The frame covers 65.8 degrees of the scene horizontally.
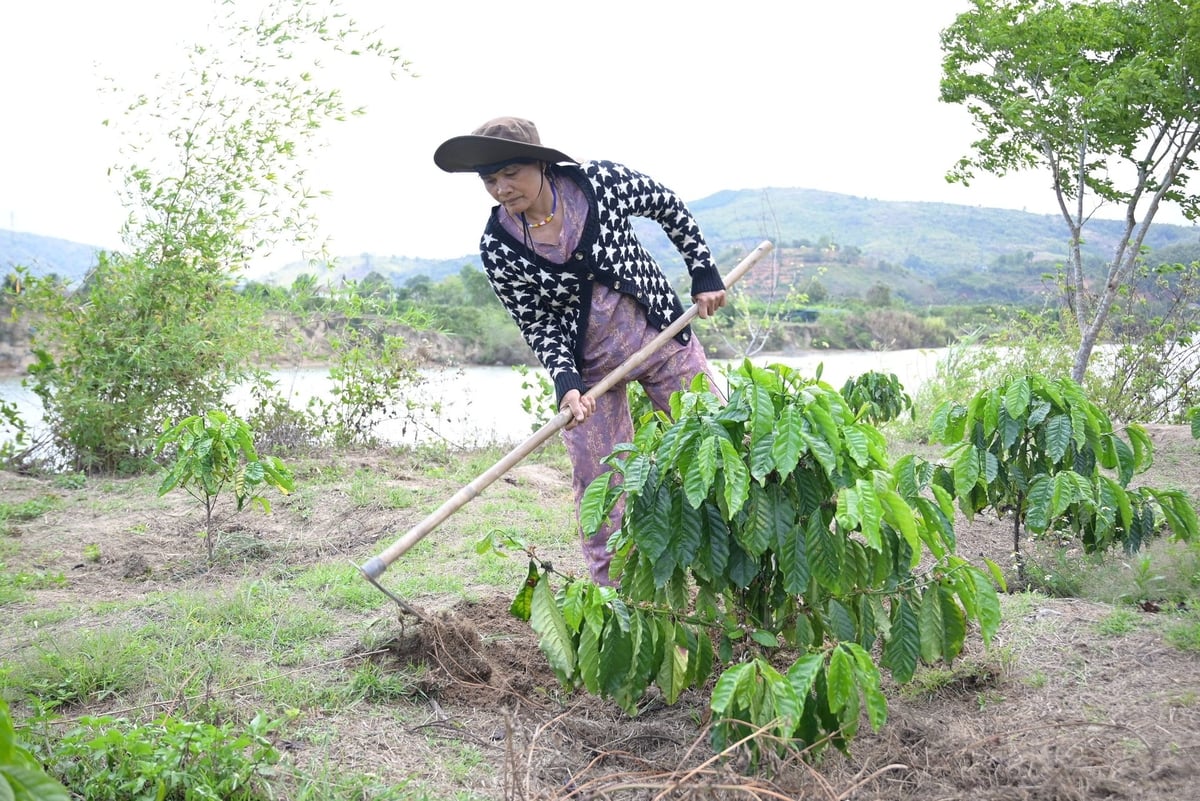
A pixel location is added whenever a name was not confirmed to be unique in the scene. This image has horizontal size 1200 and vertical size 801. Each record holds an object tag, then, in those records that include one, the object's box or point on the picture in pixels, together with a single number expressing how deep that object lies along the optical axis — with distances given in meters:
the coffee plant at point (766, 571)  2.01
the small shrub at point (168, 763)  2.06
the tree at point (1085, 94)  5.62
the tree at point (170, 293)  6.27
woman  3.03
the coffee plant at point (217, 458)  3.91
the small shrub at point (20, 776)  1.03
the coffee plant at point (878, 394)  4.93
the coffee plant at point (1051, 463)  2.84
